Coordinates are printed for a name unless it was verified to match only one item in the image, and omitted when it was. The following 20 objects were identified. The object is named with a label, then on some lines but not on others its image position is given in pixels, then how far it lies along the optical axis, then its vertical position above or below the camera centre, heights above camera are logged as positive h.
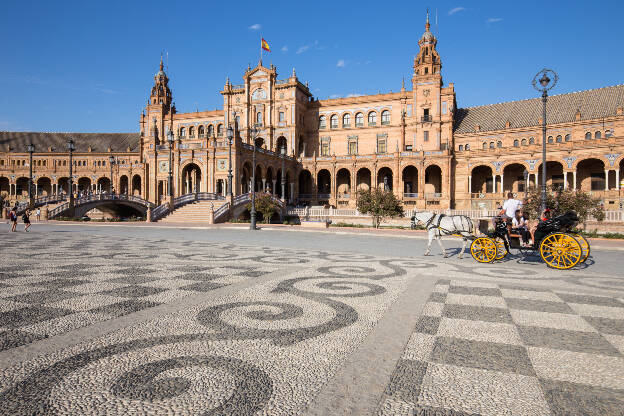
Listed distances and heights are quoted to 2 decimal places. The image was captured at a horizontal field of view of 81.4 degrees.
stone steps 33.00 -0.70
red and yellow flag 50.16 +22.38
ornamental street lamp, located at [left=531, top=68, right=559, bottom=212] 14.84 +5.13
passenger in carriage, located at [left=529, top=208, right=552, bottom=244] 9.44 -0.41
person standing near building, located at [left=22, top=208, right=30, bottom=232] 20.36 -0.77
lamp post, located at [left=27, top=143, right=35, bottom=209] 35.50 +0.57
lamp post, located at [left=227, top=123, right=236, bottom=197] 31.88 +2.60
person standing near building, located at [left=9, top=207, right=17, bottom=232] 20.28 -0.80
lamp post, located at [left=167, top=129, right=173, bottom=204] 34.81 +1.55
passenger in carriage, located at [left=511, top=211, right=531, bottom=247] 9.62 -0.61
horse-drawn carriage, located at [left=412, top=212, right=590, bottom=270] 8.86 -0.83
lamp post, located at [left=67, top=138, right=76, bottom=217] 35.43 +0.24
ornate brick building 42.47 +8.80
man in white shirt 9.91 -0.06
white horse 10.60 -0.53
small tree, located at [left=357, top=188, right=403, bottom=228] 29.91 +0.07
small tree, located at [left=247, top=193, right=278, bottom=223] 31.77 +0.06
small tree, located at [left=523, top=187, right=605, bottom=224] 21.81 +0.19
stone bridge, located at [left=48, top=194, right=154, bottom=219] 35.10 +0.25
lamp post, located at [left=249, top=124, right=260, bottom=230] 23.59 -0.94
